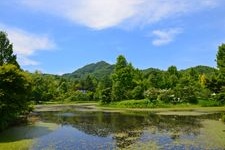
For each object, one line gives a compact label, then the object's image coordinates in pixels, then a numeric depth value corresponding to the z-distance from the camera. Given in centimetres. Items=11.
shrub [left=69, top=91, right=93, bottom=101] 6422
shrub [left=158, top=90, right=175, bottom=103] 3799
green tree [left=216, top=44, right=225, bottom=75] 3400
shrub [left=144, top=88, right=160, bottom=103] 3839
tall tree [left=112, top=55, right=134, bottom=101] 4302
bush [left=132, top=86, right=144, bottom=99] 4234
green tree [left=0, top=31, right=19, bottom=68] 2589
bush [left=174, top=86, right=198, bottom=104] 3776
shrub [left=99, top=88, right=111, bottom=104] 4429
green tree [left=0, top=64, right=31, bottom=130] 1619
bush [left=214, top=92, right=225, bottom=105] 2533
